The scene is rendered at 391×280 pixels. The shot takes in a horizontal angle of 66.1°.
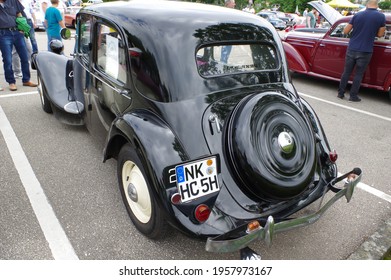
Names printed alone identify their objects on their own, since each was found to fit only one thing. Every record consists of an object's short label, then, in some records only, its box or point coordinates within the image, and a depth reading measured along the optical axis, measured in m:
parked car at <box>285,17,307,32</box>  18.04
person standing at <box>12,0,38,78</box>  6.18
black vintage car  1.90
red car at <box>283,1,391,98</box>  5.79
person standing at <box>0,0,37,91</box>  4.96
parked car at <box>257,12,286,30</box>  23.17
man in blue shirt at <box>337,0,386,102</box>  5.49
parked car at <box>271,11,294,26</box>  28.18
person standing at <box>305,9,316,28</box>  15.14
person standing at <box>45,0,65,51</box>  6.56
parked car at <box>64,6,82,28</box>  14.88
